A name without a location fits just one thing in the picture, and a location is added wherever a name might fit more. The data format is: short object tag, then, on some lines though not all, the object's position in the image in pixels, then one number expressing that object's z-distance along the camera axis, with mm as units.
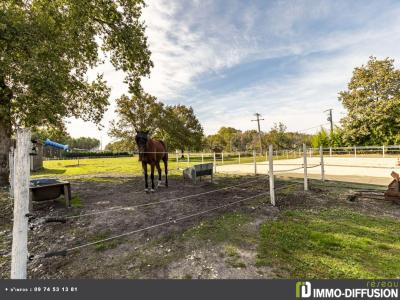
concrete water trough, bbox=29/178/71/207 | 6086
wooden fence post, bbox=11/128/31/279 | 2426
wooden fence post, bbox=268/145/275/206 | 6352
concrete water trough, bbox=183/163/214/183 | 10453
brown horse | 8367
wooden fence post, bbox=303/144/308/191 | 8203
